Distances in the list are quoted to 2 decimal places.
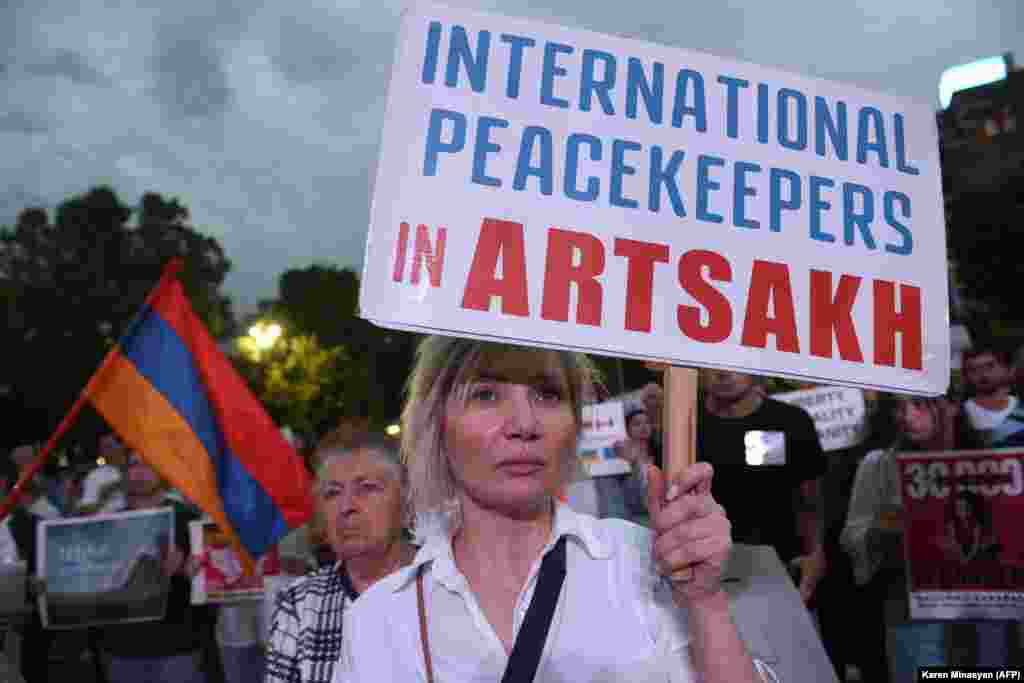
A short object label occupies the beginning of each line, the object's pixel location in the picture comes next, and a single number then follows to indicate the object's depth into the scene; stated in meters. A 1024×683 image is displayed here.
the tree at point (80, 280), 36.81
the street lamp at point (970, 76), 49.91
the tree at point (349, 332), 54.56
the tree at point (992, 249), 27.73
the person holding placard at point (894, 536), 4.75
